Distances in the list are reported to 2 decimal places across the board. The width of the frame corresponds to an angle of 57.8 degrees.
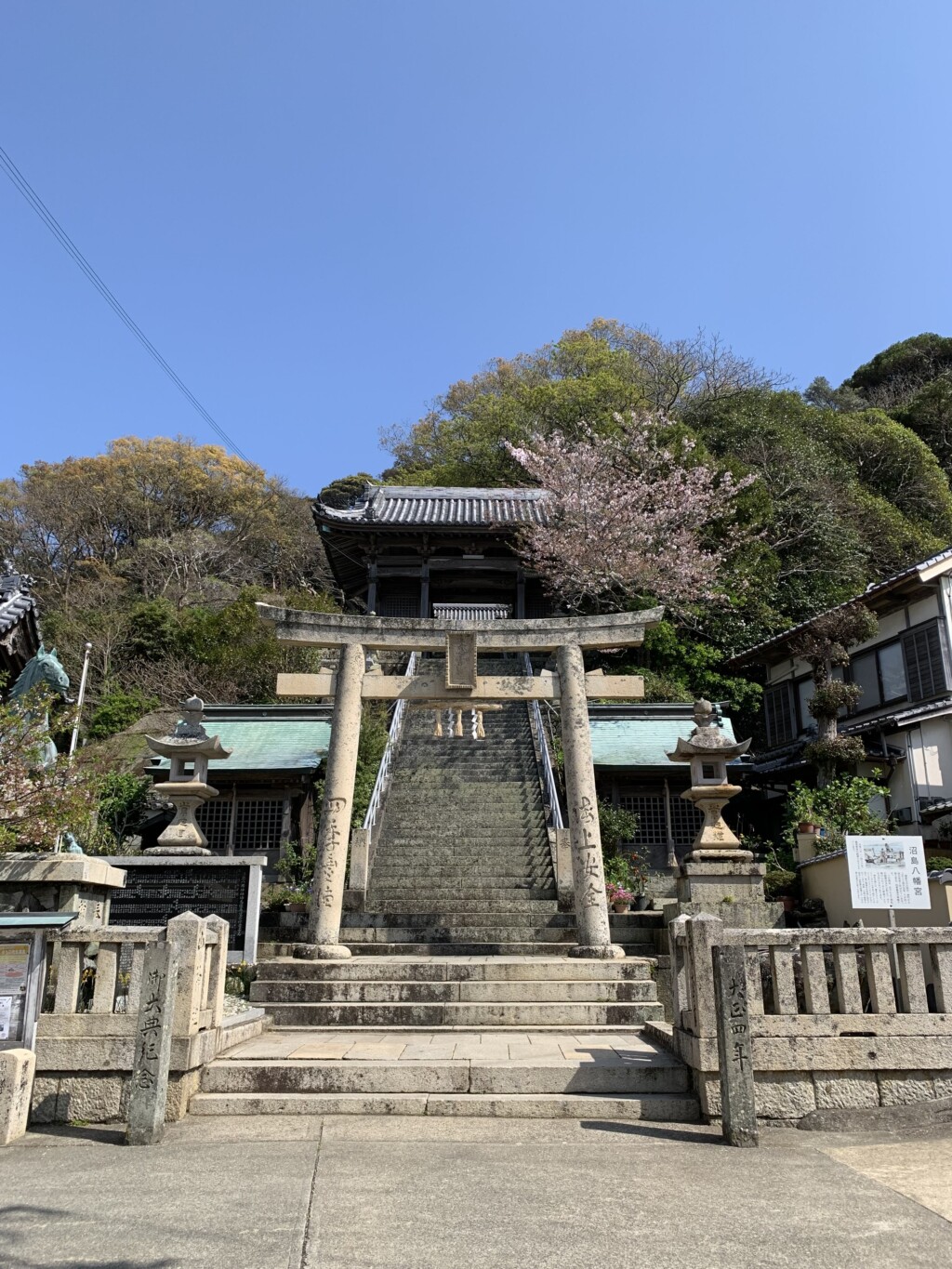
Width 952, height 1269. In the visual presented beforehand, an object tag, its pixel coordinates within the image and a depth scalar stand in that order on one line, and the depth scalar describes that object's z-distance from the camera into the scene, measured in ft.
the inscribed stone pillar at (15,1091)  18.60
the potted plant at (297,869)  50.01
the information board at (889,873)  25.80
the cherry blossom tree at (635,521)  85.30
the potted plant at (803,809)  48.73
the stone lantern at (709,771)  42.63
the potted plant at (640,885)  47.33
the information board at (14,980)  19.54
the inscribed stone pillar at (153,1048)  18.45
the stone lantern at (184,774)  43.55
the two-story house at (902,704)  60.54
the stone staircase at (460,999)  21.59
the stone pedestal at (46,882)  22.16
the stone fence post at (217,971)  23.26
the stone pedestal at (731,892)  38.68
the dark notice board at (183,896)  38.19
